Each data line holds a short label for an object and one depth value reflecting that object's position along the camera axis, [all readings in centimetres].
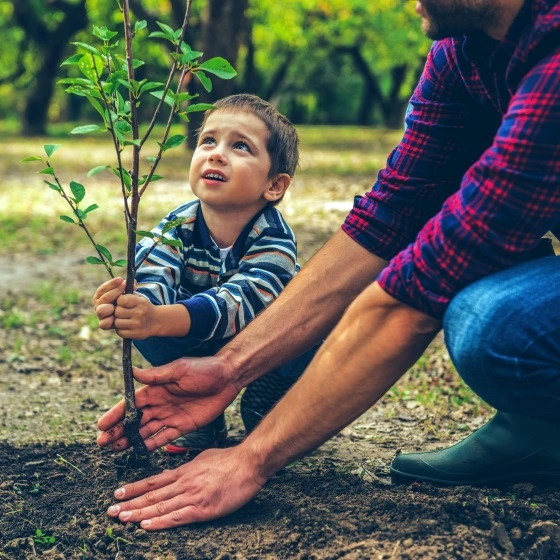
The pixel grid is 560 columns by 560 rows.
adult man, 202
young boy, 279
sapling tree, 223
